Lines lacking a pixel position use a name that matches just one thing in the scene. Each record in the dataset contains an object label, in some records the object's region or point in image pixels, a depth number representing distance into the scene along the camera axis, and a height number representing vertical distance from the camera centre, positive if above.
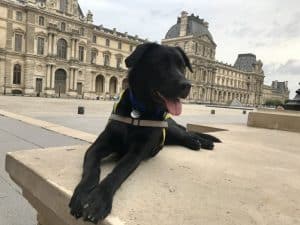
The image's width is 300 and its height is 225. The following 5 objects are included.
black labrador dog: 1.63 -0.08
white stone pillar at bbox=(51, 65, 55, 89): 39.52 +2.20
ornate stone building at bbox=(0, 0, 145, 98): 37.11 +6.64
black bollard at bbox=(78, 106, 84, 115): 11.48 -0.91
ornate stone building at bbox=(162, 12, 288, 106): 65.92 +9.92
